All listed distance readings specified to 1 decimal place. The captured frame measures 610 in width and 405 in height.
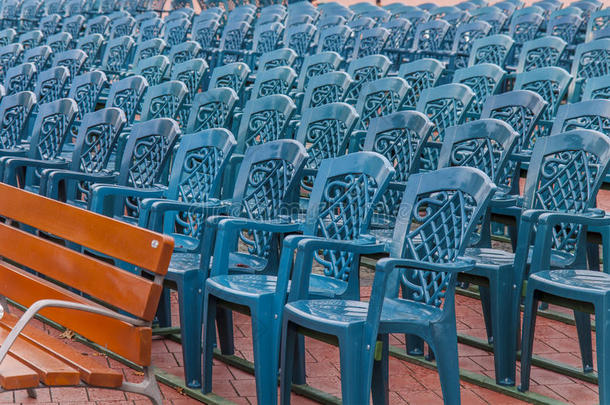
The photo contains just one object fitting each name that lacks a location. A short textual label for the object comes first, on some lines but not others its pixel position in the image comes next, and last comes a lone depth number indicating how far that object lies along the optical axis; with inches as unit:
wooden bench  117.4
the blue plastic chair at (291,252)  148.9
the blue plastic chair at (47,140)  245.0
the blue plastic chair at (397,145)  206.2
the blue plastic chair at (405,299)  132.7
